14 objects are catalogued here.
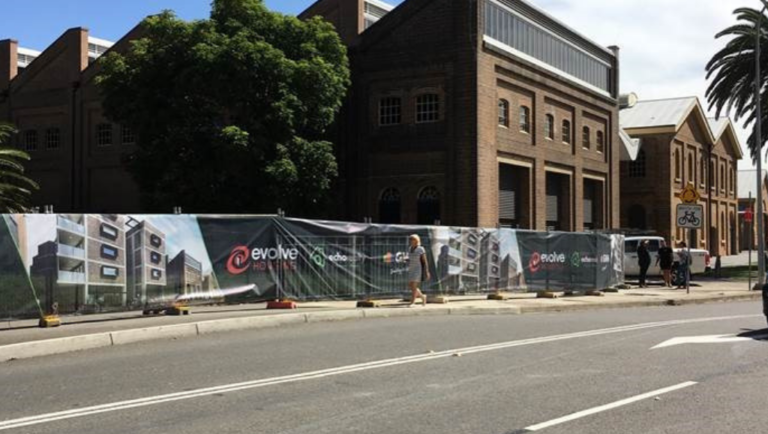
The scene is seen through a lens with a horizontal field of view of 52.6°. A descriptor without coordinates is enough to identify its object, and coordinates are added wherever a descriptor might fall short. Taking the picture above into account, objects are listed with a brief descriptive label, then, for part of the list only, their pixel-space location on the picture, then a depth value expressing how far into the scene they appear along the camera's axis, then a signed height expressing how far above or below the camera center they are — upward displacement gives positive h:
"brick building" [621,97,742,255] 52.97 +5.69
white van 30.73 -0.40
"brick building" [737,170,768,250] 76.00 +5.74
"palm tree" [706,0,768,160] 39.06 +9.04
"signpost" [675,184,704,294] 23.45 +1.10
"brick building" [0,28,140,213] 41.09 +6.35
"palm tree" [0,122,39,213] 28.03 +2.09
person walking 17.12 -0.42
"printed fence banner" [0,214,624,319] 12.83 -0.28
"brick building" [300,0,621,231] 31.75 +5.92
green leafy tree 28.36 +5.31
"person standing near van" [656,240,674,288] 27.88 -0.53
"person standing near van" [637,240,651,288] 28.12 -0.47
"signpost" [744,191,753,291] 33.23 +1.37
